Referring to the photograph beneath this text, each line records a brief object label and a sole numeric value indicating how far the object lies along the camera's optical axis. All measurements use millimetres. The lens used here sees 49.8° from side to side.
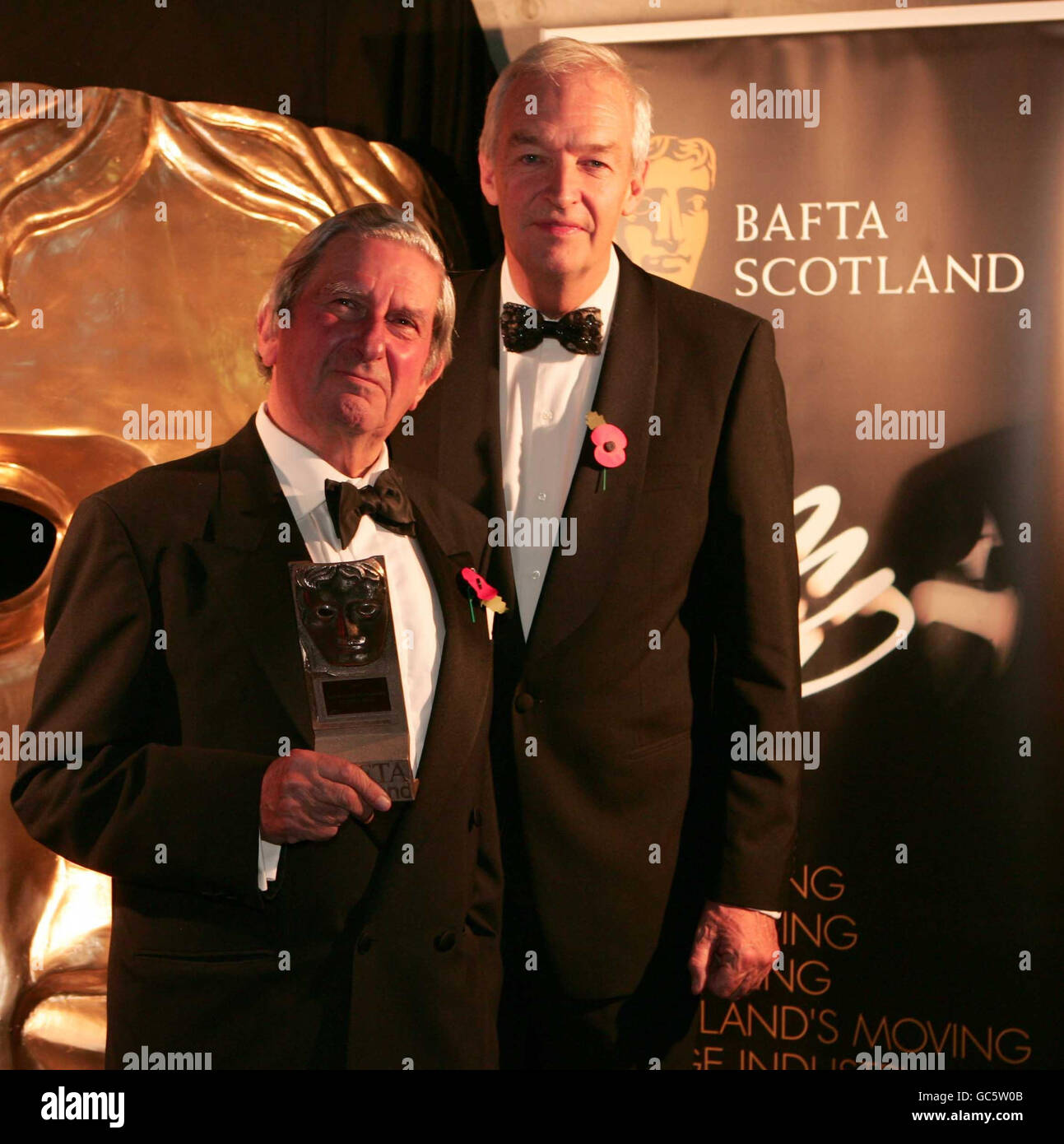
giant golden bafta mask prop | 2439
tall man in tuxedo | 2002
